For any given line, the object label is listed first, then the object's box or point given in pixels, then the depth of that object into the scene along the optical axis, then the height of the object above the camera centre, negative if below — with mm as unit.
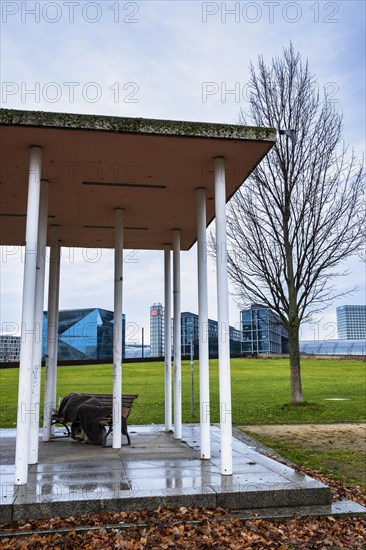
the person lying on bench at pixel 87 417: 9297 -919
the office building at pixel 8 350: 41344 +1430
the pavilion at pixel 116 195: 6527 +2744
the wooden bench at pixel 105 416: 9211 -902
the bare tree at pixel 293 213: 18047 +5068
